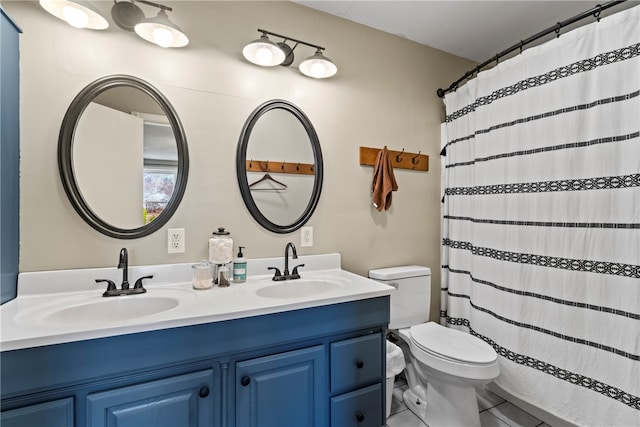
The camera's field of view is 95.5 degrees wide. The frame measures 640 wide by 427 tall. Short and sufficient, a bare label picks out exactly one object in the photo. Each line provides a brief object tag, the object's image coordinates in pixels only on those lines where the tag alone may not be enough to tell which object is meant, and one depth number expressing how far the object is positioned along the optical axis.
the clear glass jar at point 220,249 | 1.50
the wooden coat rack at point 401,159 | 2.04
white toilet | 1.53
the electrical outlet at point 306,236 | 1.83
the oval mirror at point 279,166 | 1.70
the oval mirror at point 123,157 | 1.36
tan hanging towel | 2.03
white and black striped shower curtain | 1.32
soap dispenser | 1.54
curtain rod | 1.41
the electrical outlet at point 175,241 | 1.50
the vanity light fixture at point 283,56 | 1.59
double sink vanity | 0.91
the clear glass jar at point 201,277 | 1.42
